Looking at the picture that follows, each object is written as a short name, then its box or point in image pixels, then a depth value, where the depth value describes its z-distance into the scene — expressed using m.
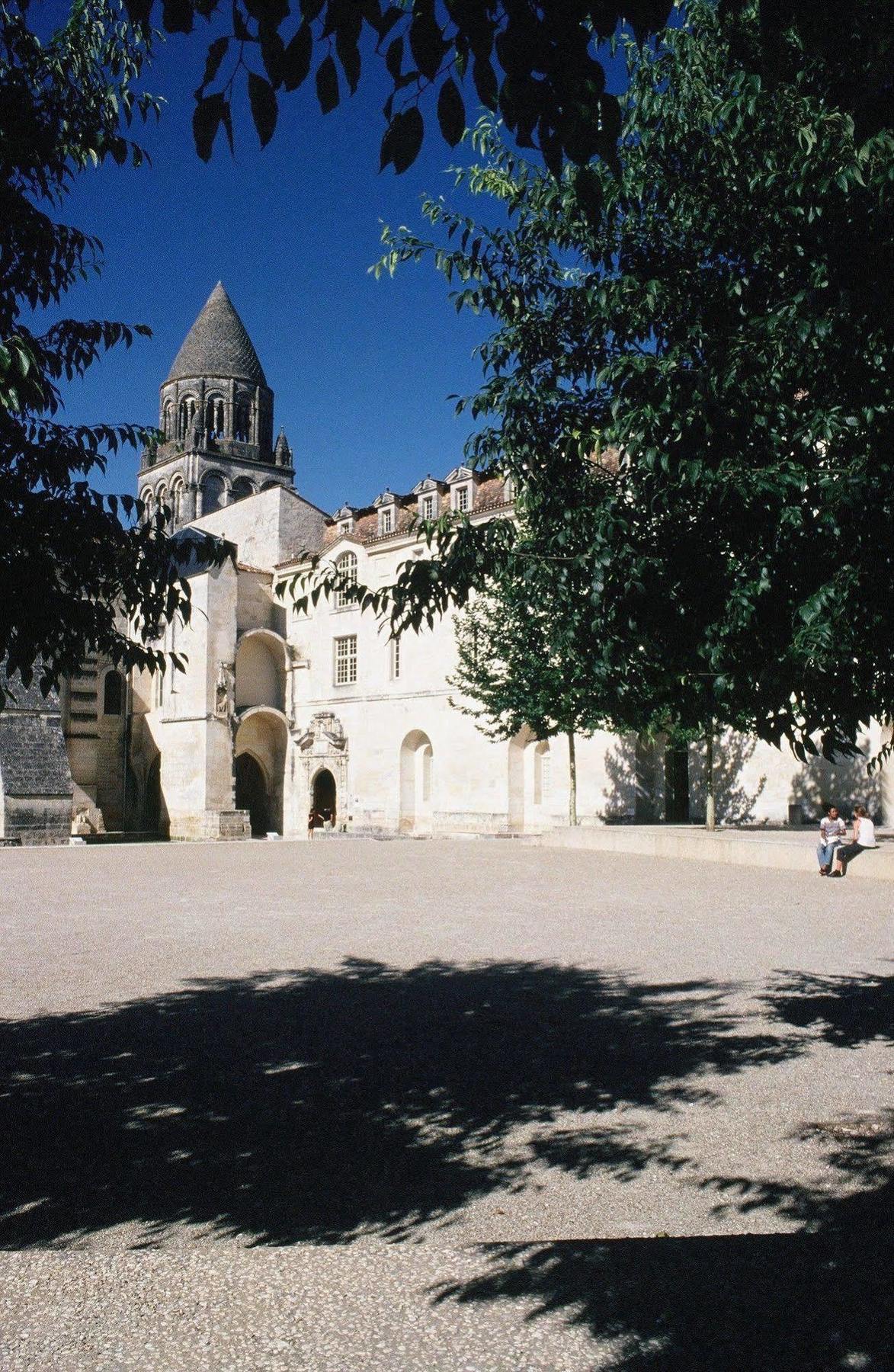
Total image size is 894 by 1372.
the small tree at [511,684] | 27.92
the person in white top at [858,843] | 18.06
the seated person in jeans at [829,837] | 17.72
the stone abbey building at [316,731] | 35.72
